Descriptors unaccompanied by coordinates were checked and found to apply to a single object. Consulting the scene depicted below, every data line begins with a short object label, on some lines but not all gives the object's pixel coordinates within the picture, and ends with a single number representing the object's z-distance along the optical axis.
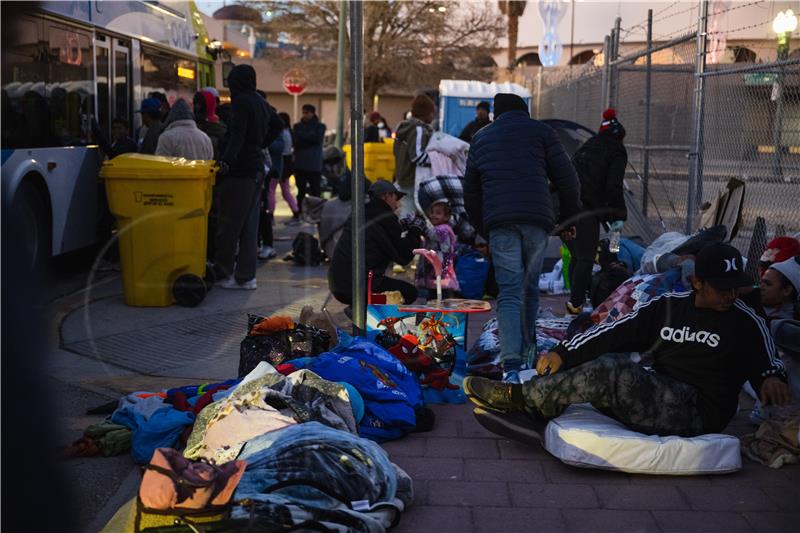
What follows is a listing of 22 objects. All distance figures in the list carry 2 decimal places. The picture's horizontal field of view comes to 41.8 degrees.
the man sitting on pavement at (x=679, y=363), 5.01
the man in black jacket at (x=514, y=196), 6.54
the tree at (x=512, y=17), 42.34
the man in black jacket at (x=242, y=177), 10.14
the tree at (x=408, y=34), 36.59
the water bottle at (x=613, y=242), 9.46
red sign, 26.19
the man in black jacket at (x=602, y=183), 9.08
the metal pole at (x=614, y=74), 13.14
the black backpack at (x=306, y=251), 12.45
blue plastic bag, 9.91
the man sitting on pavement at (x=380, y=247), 7.70
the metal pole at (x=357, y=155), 6.41
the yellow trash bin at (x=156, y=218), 9.54
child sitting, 8.59
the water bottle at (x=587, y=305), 8.76
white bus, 9.58
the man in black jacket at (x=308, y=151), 16.73
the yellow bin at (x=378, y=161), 17.84
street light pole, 8.14
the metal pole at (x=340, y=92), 21.67
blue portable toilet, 19.86
